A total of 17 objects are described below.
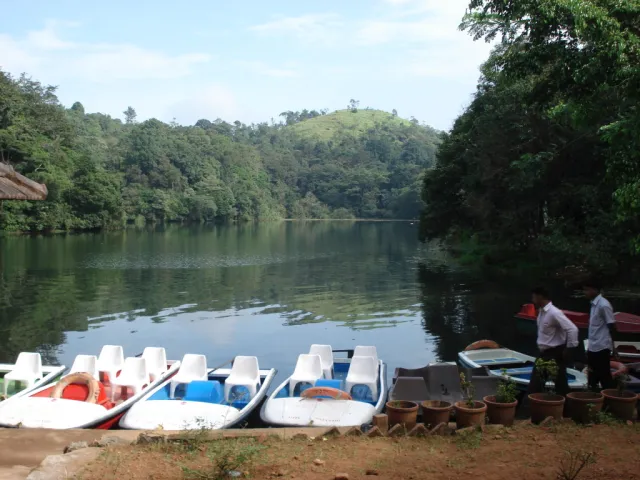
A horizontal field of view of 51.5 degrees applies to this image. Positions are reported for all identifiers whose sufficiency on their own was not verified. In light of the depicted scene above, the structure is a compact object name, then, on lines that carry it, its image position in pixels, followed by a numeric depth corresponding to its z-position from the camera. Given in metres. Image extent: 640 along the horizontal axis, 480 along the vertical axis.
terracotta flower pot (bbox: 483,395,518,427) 7.61
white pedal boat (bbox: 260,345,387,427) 9.47
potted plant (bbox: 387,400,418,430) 7.48
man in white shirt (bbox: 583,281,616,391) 8.88
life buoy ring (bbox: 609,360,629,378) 10.15
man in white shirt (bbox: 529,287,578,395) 8.81
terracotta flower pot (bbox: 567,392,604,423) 7.40
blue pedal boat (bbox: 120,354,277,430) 9.51
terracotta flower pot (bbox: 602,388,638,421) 7.55
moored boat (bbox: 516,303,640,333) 16.80
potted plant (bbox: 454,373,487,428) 7.34
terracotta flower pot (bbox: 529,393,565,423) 7.46
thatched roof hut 11.71
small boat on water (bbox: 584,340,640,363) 13.02
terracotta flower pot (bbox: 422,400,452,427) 7.61
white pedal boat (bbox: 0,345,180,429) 9.41
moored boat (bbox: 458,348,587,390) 11.42
